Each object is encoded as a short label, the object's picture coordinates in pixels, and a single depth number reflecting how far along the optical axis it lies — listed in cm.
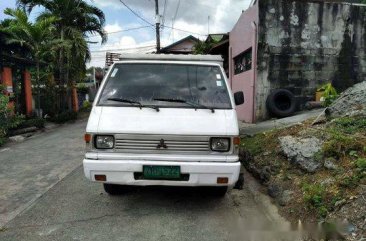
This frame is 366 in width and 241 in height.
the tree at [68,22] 1802
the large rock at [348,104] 672
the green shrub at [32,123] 1332
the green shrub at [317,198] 394
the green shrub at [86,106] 2637
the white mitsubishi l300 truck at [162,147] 436
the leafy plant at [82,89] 2770
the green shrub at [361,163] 427
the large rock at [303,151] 508
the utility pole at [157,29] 2595
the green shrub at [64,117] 1722
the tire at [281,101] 1160
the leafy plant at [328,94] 945
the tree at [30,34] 1420
